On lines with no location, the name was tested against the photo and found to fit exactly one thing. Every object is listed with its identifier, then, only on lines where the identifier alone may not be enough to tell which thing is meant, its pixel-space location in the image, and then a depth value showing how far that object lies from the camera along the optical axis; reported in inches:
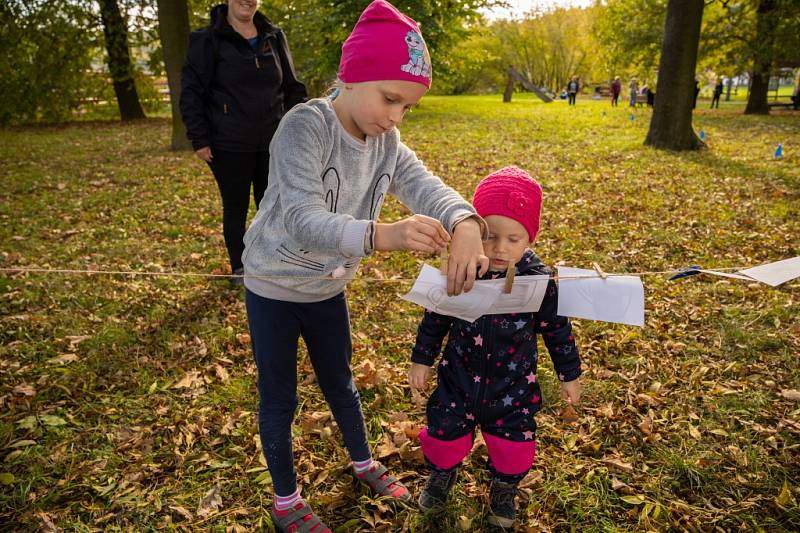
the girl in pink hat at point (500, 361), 83.7
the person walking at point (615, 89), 1204.4
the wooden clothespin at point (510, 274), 77.5
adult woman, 157.6
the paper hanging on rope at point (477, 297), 78.6
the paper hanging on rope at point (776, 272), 82.5
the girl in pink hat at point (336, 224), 66.0
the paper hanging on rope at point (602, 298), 81.0
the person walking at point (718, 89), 1081.2
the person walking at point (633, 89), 1161.5
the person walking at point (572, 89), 1360.7
